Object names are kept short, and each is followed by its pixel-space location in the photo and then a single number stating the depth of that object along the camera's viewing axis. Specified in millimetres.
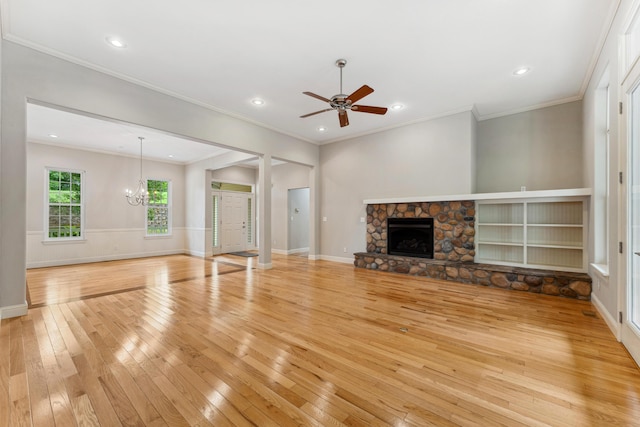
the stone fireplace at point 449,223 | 5109
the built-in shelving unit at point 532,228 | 4434
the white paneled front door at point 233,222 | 8930
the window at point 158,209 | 8422
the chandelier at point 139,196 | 7945
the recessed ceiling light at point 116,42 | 3182
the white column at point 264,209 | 6133
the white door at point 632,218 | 2258
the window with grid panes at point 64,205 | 6750
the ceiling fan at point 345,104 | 3532
